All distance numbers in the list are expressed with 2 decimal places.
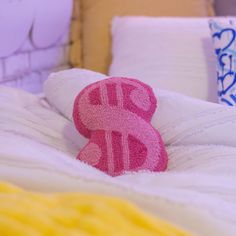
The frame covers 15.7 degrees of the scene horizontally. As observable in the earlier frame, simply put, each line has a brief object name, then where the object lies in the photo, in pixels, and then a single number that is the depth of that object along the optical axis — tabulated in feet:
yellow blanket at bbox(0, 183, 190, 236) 7.67
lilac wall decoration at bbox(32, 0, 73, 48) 15.44
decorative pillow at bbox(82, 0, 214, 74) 15.90
